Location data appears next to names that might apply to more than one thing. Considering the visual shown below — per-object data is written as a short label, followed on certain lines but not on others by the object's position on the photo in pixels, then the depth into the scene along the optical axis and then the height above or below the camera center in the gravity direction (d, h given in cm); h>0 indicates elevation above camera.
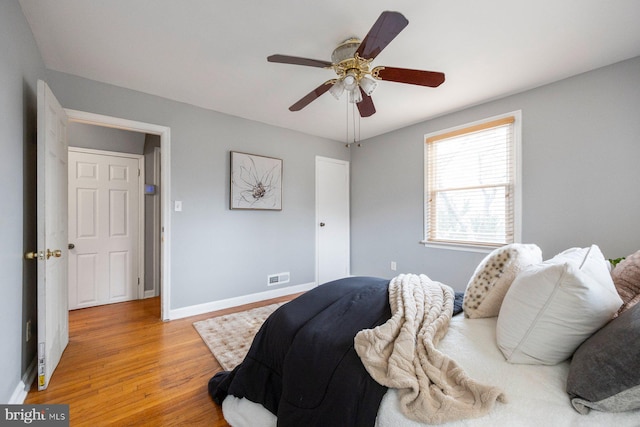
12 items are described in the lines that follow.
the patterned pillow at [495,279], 128 -33
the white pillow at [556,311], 89 -35
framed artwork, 334 +40
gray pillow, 70 -44
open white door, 168 -14
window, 283 +34
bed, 75 -54
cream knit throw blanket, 80 -55
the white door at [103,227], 325 -20
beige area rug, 212 -116
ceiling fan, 171 +99
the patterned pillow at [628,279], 107 -30
